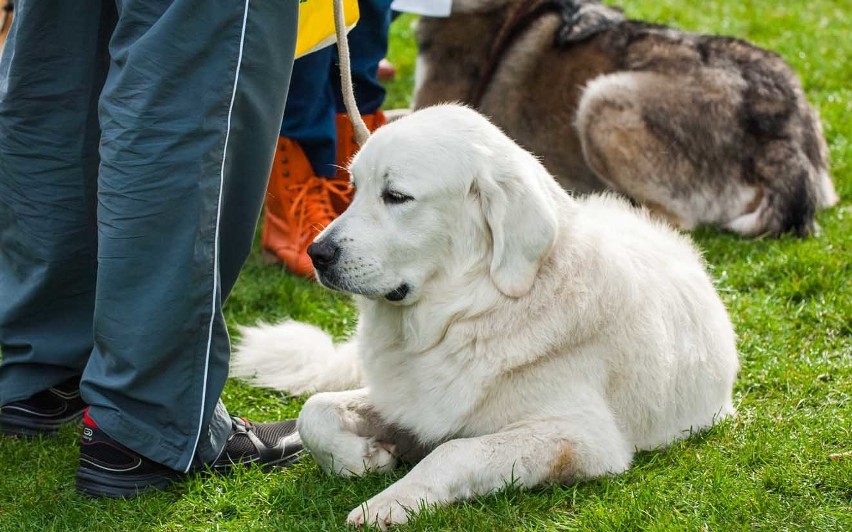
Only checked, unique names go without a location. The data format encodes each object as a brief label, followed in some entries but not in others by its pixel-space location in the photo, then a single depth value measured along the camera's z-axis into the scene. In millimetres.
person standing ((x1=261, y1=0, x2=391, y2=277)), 9516
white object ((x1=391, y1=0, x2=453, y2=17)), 9937
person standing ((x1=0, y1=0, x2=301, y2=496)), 5402
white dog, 5820
